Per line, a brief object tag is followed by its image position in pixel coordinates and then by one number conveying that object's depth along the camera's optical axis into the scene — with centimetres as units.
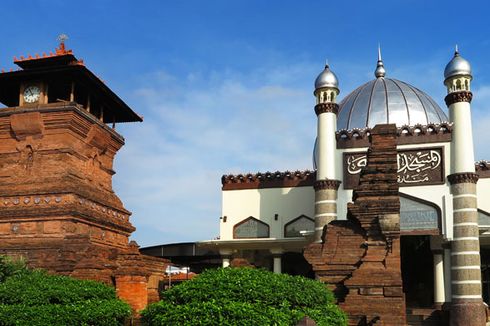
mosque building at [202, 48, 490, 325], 998
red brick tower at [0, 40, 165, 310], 1803
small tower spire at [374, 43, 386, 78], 3369
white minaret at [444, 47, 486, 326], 2131
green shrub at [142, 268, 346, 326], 761
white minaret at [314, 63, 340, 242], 2394
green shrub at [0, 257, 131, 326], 1111
